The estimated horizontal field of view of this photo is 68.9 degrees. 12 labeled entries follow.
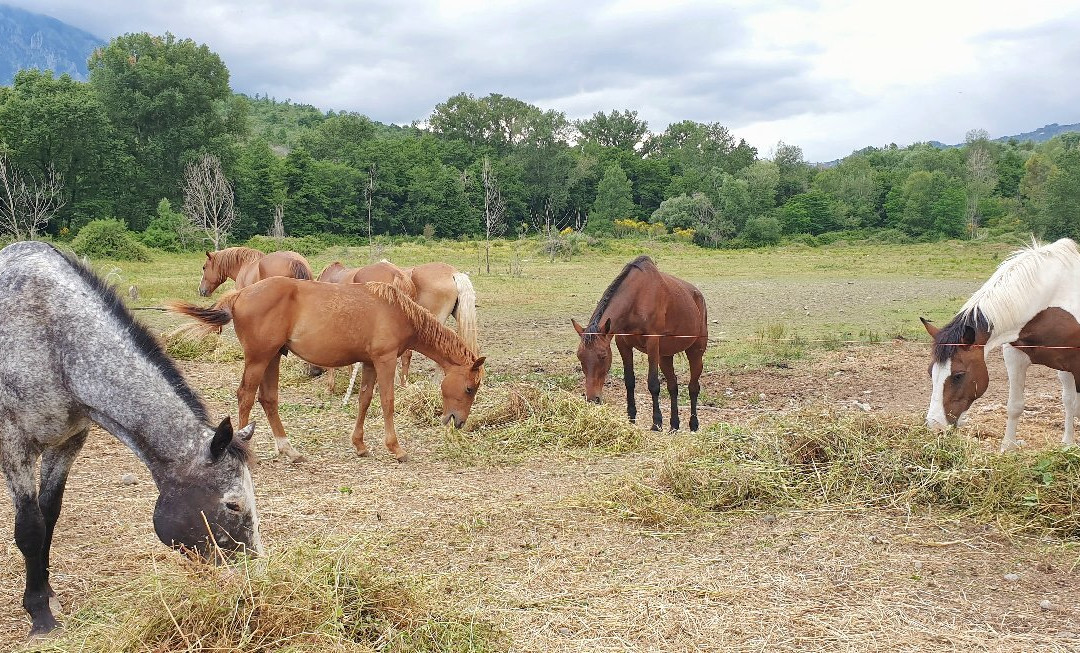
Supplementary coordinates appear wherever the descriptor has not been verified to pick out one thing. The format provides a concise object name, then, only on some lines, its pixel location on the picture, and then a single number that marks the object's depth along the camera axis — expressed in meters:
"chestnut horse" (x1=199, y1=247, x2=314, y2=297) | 11.16
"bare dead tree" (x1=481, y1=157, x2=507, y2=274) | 53.94
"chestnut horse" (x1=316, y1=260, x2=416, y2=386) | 9.87
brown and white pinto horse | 6.53
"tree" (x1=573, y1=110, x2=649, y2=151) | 85.62
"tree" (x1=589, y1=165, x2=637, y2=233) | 63.09
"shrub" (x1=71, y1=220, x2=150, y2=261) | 28.94
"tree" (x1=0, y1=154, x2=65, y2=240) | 33.03
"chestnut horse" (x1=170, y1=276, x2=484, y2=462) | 6.71
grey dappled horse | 3.62
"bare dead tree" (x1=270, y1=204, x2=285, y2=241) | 39.47
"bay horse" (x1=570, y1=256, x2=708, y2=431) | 8.23
